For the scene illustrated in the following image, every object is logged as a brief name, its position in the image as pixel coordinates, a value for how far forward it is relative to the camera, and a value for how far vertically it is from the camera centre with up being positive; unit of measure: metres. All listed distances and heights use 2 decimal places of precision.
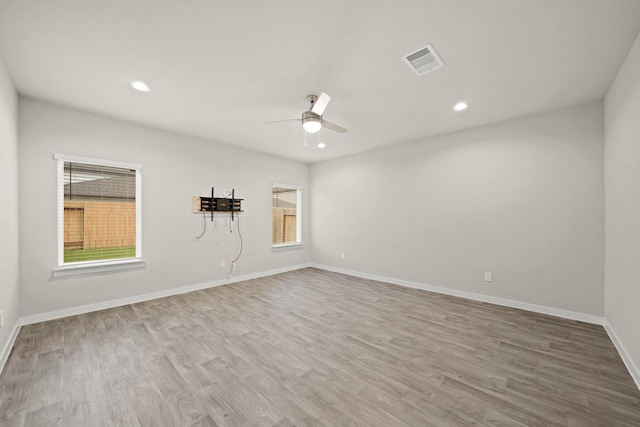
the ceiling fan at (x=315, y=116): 2.55 +1.06
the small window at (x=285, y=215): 5.67 -0.03
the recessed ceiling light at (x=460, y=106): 3.03 +1.35
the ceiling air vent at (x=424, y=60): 2.07 +1.35
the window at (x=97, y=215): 3.21 -0.02
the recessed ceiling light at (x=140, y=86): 2.59 +1.36
